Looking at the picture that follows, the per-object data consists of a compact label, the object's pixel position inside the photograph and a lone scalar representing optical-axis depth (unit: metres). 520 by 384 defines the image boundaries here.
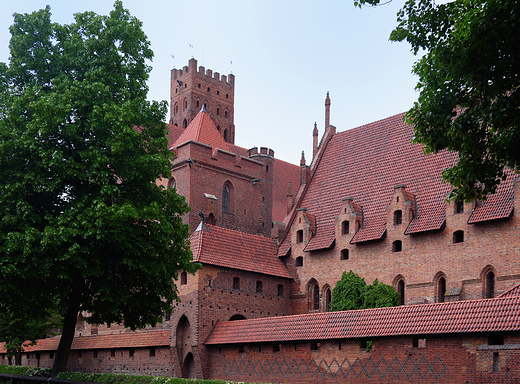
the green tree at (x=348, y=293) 34.25
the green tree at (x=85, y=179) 22.56
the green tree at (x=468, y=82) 14.71
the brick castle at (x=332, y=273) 24.83
